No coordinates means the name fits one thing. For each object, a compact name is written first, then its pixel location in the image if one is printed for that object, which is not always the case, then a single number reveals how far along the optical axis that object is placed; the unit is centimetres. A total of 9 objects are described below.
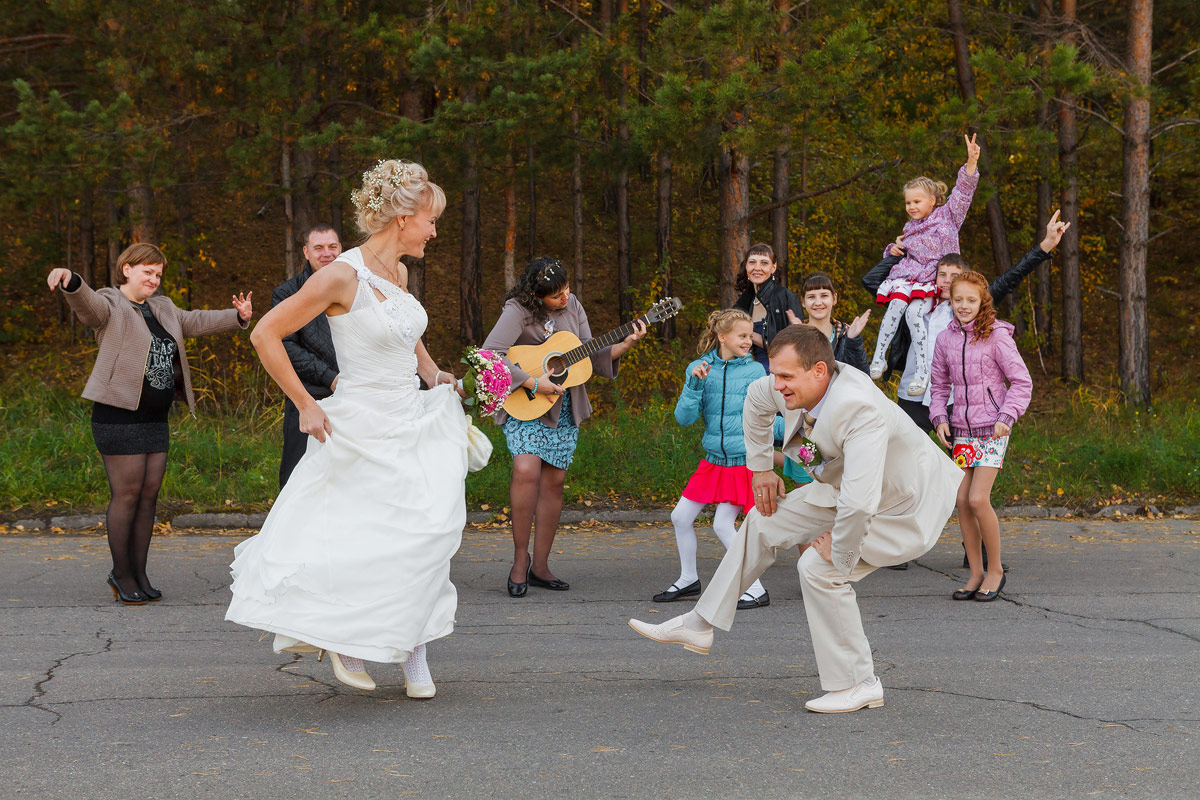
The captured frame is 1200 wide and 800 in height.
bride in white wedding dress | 462
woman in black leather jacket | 809
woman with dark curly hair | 737
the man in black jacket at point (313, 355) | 751
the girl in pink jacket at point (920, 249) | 836
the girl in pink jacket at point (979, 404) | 710
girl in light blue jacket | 707
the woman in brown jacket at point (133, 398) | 696
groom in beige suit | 468
